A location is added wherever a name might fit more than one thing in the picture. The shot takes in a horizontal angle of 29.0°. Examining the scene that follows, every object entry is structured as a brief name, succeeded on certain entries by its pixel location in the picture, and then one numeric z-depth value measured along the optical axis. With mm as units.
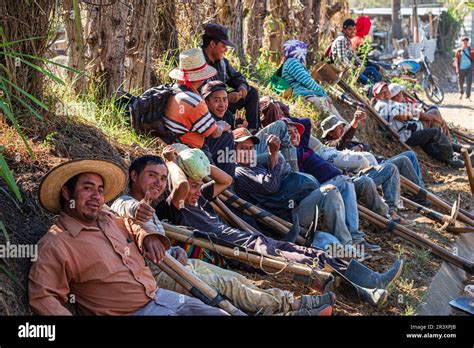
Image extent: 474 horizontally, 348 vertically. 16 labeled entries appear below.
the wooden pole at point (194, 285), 5469
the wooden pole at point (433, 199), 9867
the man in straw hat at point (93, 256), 4742
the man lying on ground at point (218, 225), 6383
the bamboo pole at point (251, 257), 6172
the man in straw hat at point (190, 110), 7348
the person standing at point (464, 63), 23594
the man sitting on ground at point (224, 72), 9039
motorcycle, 20891
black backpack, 7539
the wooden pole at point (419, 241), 8375
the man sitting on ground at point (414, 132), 12938
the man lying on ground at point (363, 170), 8961
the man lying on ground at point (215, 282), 5711
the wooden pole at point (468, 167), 10930
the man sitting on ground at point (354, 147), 10156
